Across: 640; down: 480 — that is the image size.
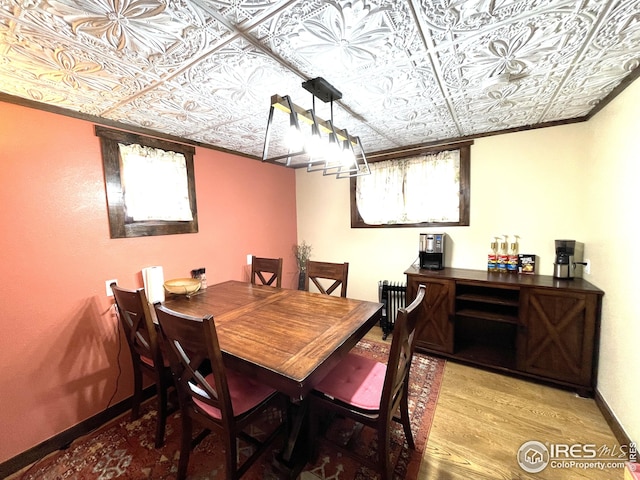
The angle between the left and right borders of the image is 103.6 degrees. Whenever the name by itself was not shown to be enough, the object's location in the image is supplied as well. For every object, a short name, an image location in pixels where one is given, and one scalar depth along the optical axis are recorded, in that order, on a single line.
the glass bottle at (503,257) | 2.56
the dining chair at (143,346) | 1.53
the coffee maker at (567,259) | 2.21
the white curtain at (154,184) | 2.11
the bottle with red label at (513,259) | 2.53
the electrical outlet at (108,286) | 1.97
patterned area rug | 1.47
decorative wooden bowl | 2.13
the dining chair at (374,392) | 1.19
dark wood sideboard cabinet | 1.99
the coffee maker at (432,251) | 2.73
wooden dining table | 1.13
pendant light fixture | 1.31
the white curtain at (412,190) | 2.85
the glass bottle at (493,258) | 2.60
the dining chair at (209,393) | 1.11
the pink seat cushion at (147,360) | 1.78
